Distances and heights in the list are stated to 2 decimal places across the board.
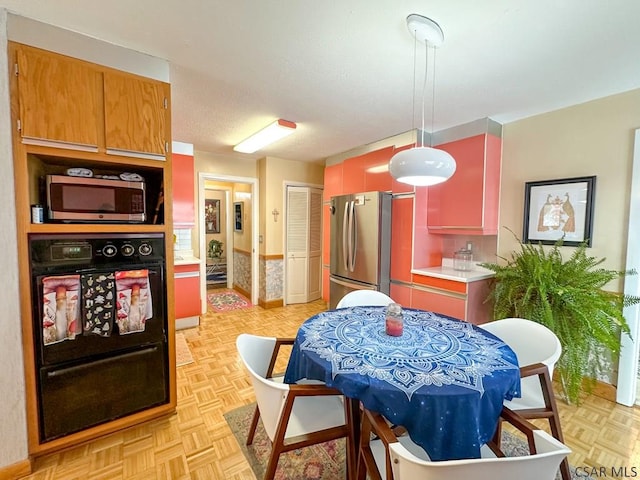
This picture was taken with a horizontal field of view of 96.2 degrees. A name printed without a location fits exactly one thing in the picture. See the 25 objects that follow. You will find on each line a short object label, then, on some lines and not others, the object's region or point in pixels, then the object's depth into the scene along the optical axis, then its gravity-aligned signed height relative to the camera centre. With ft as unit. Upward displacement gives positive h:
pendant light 4.80 +1.14
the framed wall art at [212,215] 21.01 +0.57
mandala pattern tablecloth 3.35 -1.96
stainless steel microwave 5.16 +0.42
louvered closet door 15.11 -1.05
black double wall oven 5.04 -2.00
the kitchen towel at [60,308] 4.96 -1.53
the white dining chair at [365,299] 7.47 -1.98
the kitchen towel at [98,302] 5.31 -1.52
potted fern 6.56 -1.92
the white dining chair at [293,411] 3.84 -2.95
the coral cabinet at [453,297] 8.58 -2.31
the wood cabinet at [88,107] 4.75 +2.09
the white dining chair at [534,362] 4.45 -2.37
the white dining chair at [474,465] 2.54 -2.24
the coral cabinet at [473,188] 9.12 +1.23
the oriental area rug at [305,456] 5.05 -4.41
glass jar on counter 10.03 -1.24
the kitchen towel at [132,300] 5.57 -1.56
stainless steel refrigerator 10.57 -0.67
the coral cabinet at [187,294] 11.37 -2.87
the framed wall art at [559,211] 7.62 +0.43
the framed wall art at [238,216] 17.58 +0.44
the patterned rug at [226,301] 14.71 -4.30
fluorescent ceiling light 9.33 +3.14
